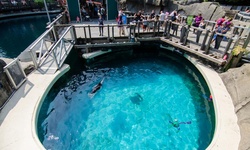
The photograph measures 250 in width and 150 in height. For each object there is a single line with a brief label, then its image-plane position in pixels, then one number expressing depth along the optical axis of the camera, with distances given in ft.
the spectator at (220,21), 29.10
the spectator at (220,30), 27.15
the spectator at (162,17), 35.21
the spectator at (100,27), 33.61
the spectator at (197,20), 33.86
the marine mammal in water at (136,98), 26.58
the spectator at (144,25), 33.90
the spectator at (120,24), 33.85
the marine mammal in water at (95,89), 27.61
